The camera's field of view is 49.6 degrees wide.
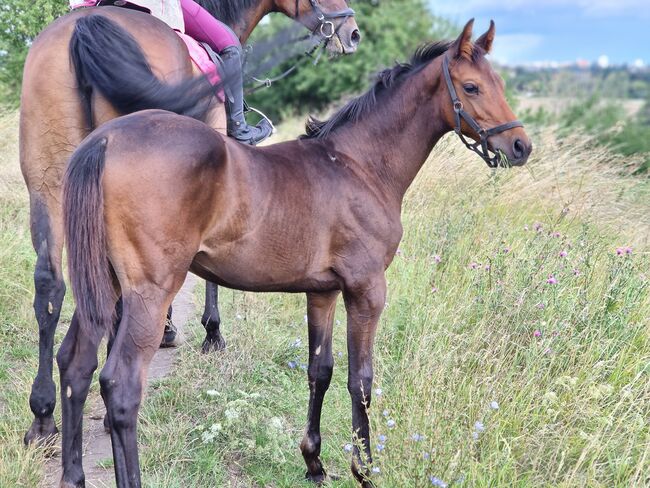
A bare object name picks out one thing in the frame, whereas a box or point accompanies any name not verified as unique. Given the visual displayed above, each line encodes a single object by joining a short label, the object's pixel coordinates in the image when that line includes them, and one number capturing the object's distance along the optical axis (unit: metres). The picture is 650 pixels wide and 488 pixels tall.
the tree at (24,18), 6.18
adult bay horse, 3.56
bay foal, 2.81
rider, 4.41
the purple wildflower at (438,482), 2.83
